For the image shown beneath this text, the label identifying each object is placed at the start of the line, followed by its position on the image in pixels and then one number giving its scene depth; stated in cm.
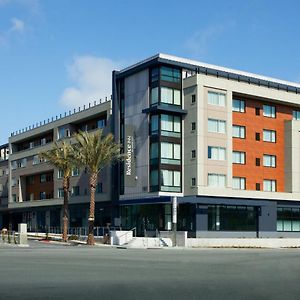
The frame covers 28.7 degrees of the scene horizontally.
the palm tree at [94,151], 6038
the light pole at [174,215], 5484
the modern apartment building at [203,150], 6234
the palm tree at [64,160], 6729
